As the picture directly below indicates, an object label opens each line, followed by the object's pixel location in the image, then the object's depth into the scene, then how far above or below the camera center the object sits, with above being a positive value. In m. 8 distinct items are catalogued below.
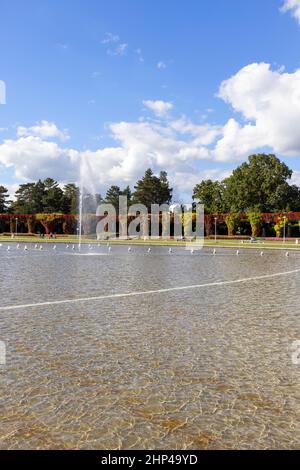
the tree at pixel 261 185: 86.50 +8.75
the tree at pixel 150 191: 113.38 +9.86
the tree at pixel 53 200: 111.72 +7.61
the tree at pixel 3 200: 121.12 +8.21
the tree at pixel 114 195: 122.00 +10.26
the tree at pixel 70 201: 111.59 +7.37
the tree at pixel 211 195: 94.59 +7.67
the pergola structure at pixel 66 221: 74.19 +1.97
